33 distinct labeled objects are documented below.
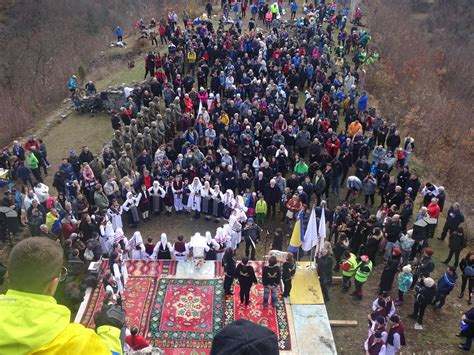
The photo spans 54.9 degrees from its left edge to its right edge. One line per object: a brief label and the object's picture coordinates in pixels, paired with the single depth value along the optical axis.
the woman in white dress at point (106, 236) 13.97
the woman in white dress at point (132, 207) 15.55
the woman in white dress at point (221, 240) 13.98
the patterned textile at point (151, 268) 13.71
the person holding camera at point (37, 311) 2.44
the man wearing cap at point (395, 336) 10.29
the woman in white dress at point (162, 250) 13.74
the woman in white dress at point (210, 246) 13.84
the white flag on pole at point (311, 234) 13.48
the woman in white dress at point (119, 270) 12.43
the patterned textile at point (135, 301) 12.16
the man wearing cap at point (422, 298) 11.64
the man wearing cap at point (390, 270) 12.41
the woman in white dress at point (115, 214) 14.80
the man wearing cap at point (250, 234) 14.07
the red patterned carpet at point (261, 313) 12.02
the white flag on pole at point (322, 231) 13.64
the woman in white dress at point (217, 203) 15.84
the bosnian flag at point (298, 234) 14.12
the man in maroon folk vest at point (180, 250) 13.74
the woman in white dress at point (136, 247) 13.88
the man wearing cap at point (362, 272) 12.27
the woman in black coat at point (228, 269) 12.27
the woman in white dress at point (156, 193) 15.97
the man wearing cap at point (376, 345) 10.38
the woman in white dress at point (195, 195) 15.98
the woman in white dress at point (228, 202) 15.73
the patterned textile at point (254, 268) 13.77
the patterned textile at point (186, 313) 11.76
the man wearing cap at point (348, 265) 12.79
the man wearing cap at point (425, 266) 12.11
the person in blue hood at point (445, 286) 11.95
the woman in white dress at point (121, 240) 13.89
